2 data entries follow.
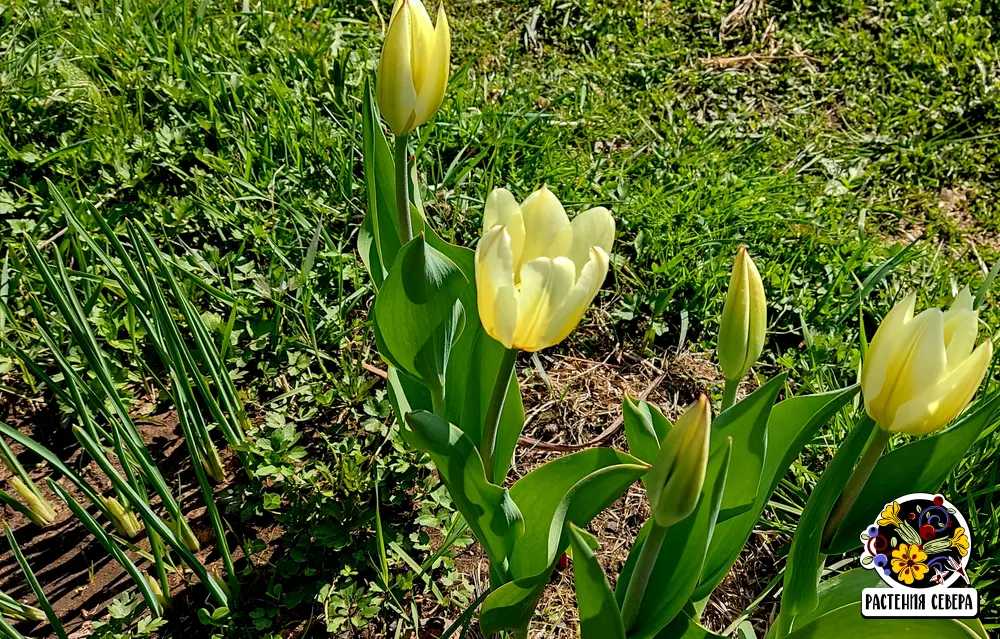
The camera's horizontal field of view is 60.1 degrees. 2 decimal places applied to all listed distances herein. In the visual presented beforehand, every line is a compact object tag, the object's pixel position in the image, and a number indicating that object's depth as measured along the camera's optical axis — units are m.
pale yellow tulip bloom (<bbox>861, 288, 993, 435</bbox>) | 0.26
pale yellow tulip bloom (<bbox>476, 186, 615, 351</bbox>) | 0.27
